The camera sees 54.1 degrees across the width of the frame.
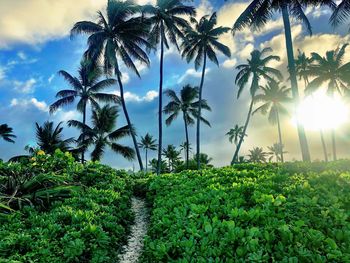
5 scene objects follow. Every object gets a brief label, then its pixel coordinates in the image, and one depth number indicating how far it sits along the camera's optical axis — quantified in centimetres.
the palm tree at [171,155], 6078
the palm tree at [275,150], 7544
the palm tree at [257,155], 7381
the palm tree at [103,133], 3403
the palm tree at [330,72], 3747
